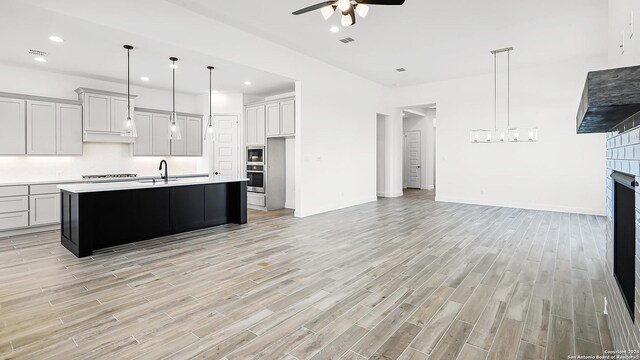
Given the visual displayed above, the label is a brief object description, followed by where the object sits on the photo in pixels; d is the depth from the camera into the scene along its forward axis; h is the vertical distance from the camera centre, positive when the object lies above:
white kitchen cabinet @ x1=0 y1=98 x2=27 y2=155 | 5.59 +0.84
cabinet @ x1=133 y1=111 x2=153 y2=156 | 7.52 +0.93
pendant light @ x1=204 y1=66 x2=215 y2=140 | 5.97 +0.83
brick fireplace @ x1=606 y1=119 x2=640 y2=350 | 1.50 -0.41
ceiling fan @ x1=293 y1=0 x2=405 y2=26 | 3.34 +1.85
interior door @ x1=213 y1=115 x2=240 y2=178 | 8.49 +0.75
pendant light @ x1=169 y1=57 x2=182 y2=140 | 5.36 +0.74
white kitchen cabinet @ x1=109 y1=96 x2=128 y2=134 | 6.88 +1.34
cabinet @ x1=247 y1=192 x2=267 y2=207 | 7.84 -0.64
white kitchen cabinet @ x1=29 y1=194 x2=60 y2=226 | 5.63 -0.65
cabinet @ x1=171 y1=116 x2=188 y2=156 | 8.16 +0.80
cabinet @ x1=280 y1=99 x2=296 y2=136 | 7.14 +1.30
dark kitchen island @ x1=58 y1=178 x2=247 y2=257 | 4.23 -0.57
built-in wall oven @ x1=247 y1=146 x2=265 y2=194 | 7.83 +0.15
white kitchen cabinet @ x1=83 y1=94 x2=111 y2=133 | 6.53 +1.28
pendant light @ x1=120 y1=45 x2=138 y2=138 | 4.69 +0.68
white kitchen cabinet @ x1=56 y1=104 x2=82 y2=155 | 6.25 +0.89
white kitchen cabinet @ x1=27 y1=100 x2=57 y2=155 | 5.88 +0.86
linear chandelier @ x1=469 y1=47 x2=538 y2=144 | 6.33 +1.09
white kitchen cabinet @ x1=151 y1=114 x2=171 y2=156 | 7.80 +0.96
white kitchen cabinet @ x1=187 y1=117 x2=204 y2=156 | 8.44 +1.01
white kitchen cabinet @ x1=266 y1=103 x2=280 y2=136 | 7.46 +1.32
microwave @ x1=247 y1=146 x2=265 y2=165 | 7.83 +0.47
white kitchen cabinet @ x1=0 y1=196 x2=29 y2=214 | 5.33 -0.52
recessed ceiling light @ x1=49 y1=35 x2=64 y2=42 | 4.59 +2.00
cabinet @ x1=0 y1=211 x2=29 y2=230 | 5.33 -0.80
